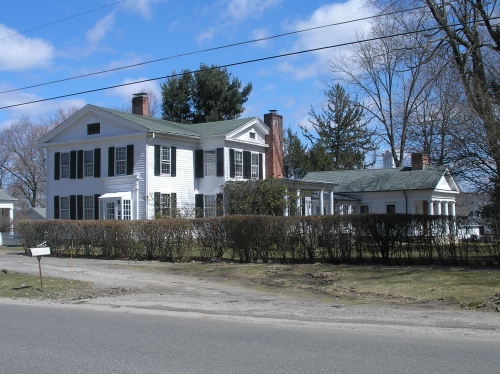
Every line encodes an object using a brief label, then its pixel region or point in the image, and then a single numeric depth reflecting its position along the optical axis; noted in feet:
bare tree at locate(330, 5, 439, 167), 78.48
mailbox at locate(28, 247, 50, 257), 46.11
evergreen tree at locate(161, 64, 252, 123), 179.83
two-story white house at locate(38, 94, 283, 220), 100.58
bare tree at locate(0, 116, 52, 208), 200.54
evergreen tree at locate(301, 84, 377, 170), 198.59
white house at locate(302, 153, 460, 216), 125.80
